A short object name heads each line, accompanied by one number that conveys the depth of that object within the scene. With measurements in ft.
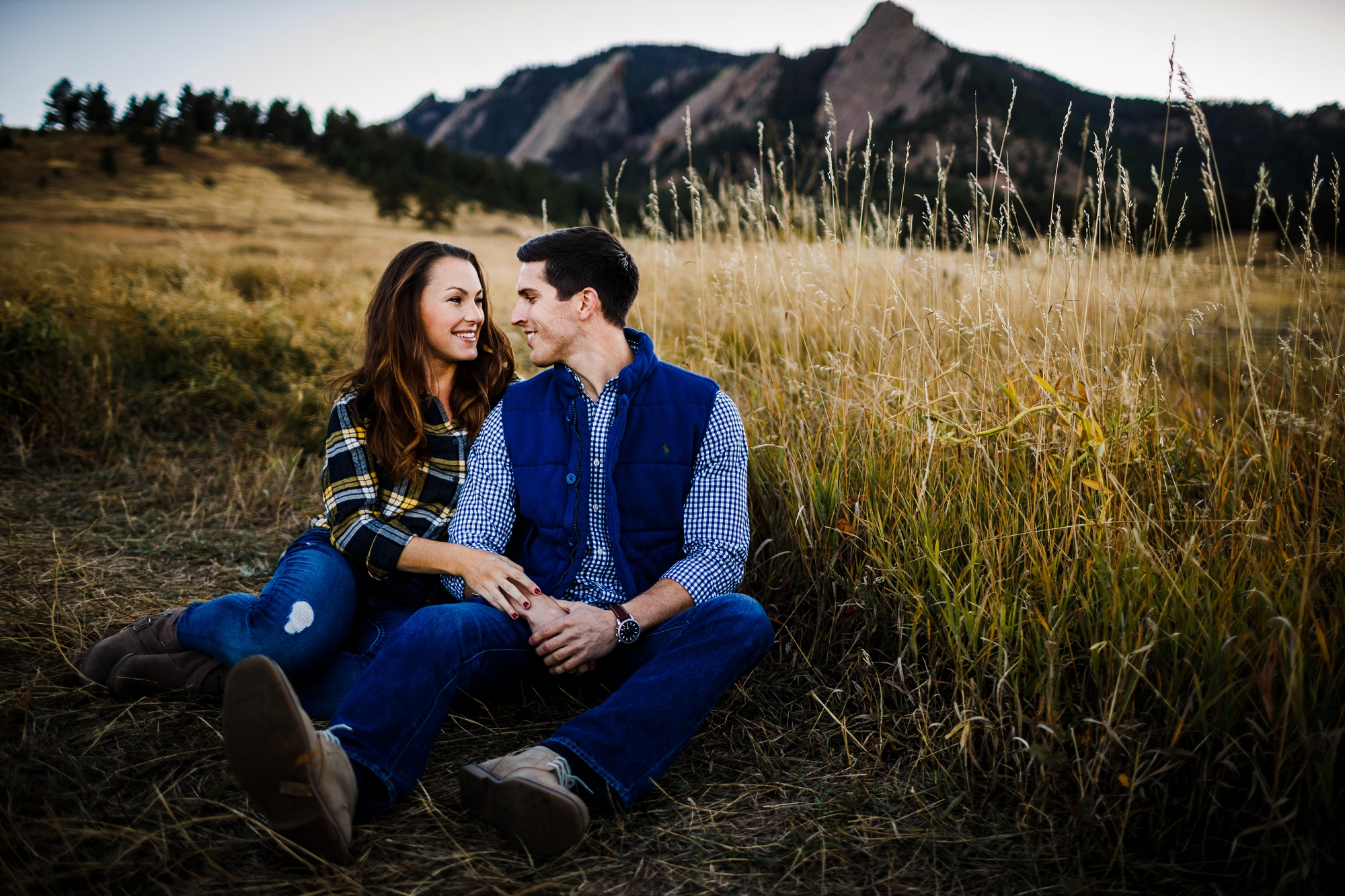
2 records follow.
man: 4.23
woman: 6.08
